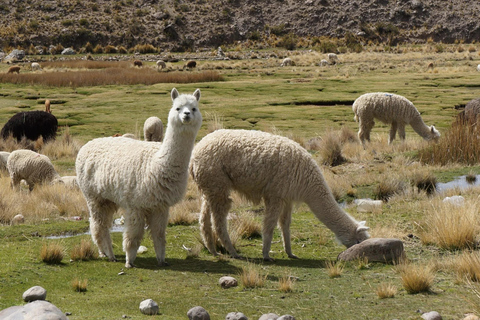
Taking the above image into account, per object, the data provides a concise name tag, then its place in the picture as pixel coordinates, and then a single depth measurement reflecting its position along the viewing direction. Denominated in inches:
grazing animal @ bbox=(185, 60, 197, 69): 1823.3
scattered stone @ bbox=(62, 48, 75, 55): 2460.9
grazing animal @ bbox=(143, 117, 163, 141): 747.4
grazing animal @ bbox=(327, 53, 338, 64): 1939.5
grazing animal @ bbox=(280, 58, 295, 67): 1911.9
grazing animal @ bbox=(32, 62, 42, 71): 1751.2
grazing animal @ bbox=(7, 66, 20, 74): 1619.1
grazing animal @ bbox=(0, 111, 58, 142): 837.8
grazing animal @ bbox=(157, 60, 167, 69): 1798.7
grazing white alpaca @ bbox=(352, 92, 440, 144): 739.4
